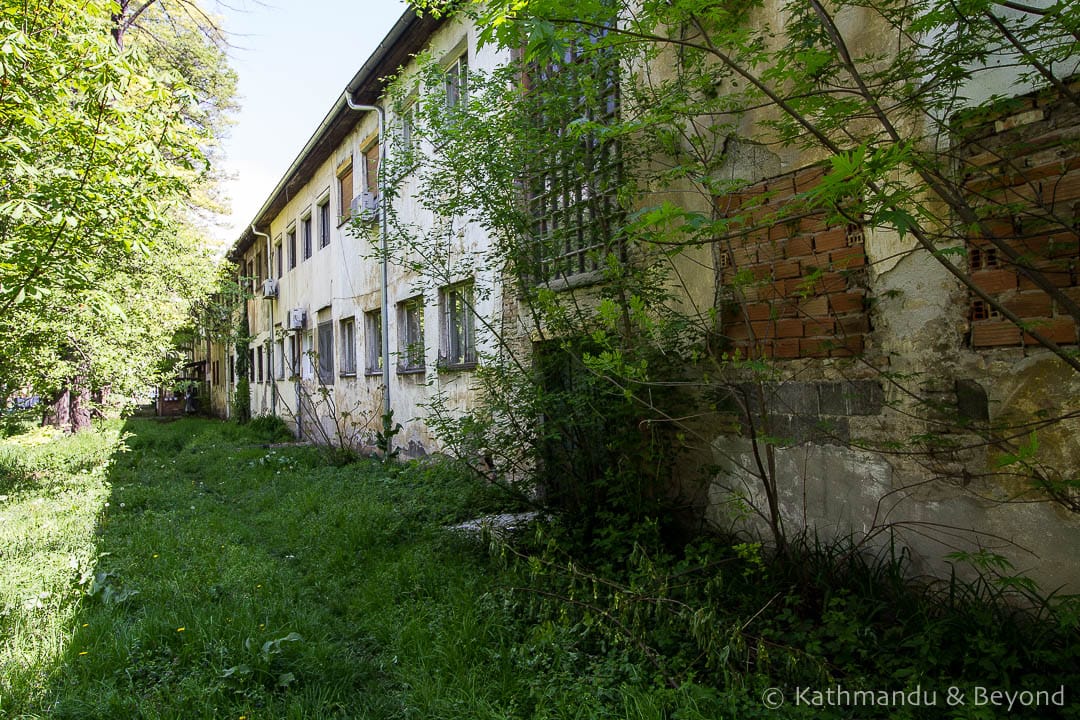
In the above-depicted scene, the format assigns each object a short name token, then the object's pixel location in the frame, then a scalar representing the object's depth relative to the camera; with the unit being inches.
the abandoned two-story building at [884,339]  109.1
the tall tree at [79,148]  190.5
